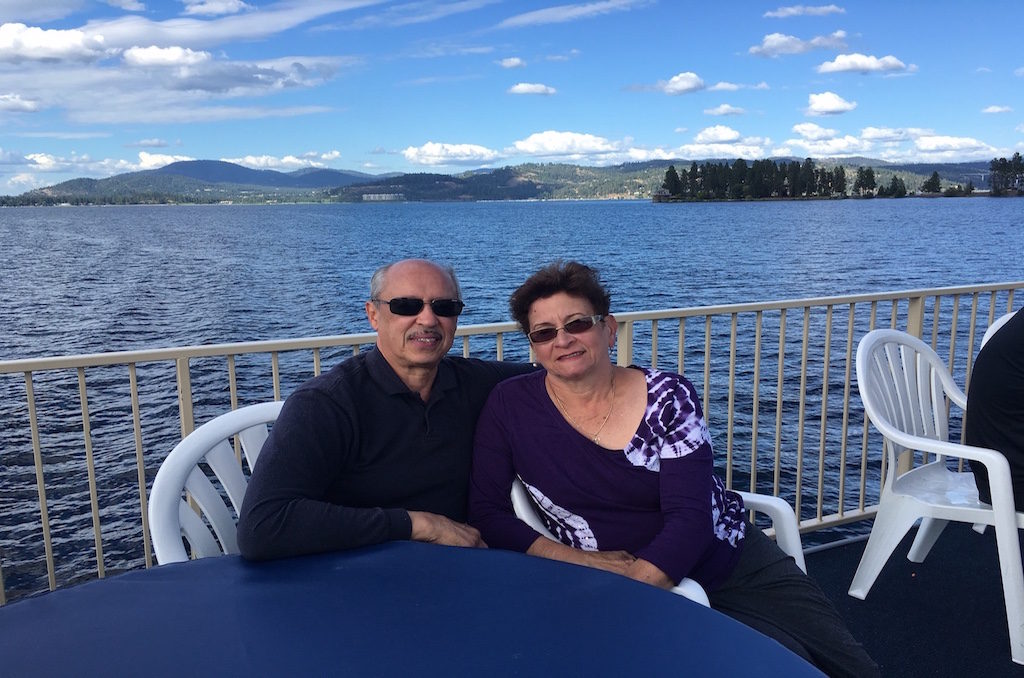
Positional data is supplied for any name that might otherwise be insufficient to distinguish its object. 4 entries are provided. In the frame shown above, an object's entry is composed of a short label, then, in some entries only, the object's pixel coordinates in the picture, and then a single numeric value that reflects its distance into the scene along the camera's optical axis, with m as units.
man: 1.60
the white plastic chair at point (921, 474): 2.58
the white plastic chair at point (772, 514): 1.99
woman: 1.87
